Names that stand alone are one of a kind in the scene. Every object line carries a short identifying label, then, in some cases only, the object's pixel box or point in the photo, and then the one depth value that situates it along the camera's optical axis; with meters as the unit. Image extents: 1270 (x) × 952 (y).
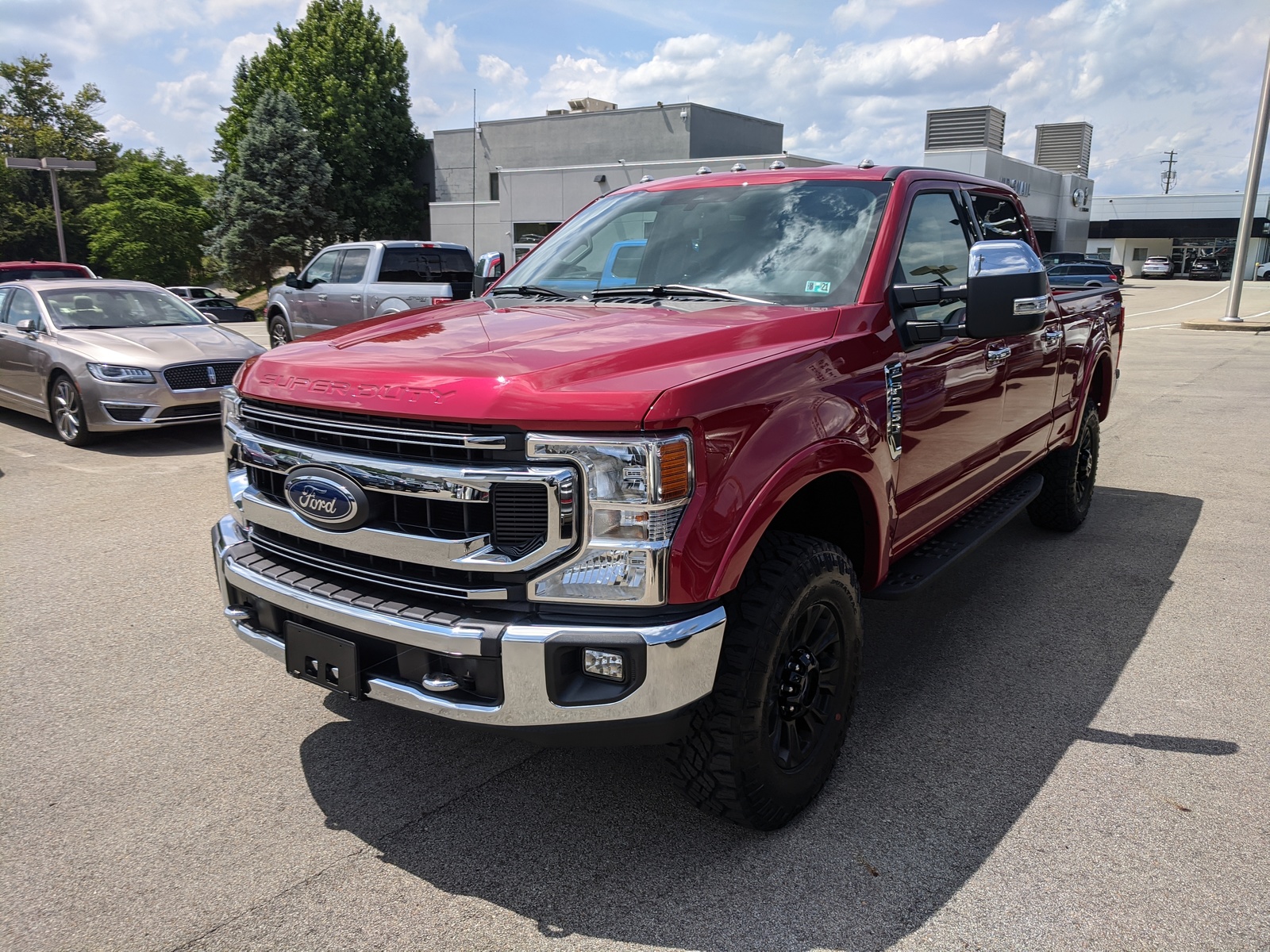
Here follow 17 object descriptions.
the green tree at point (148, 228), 47.59
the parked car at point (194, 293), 30.72
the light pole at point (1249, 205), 21.81
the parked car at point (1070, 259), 41.66
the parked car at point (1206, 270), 64.62
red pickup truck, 2.36
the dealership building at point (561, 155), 35.59
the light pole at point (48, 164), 24.55
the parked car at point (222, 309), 27.44
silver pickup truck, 13.23
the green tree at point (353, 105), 45.44
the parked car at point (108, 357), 8.52
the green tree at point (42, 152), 59.44
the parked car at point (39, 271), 14.69
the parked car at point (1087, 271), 34.69
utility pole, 108.44
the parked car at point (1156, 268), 66.44
